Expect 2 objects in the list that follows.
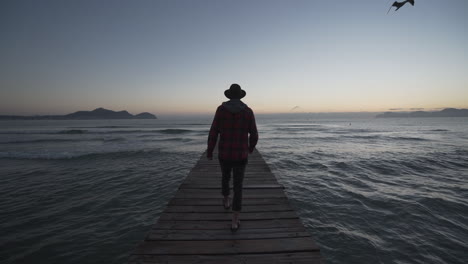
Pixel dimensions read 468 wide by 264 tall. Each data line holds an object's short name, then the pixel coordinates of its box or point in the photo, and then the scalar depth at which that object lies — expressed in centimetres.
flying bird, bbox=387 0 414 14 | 836
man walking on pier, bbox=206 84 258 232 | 313
